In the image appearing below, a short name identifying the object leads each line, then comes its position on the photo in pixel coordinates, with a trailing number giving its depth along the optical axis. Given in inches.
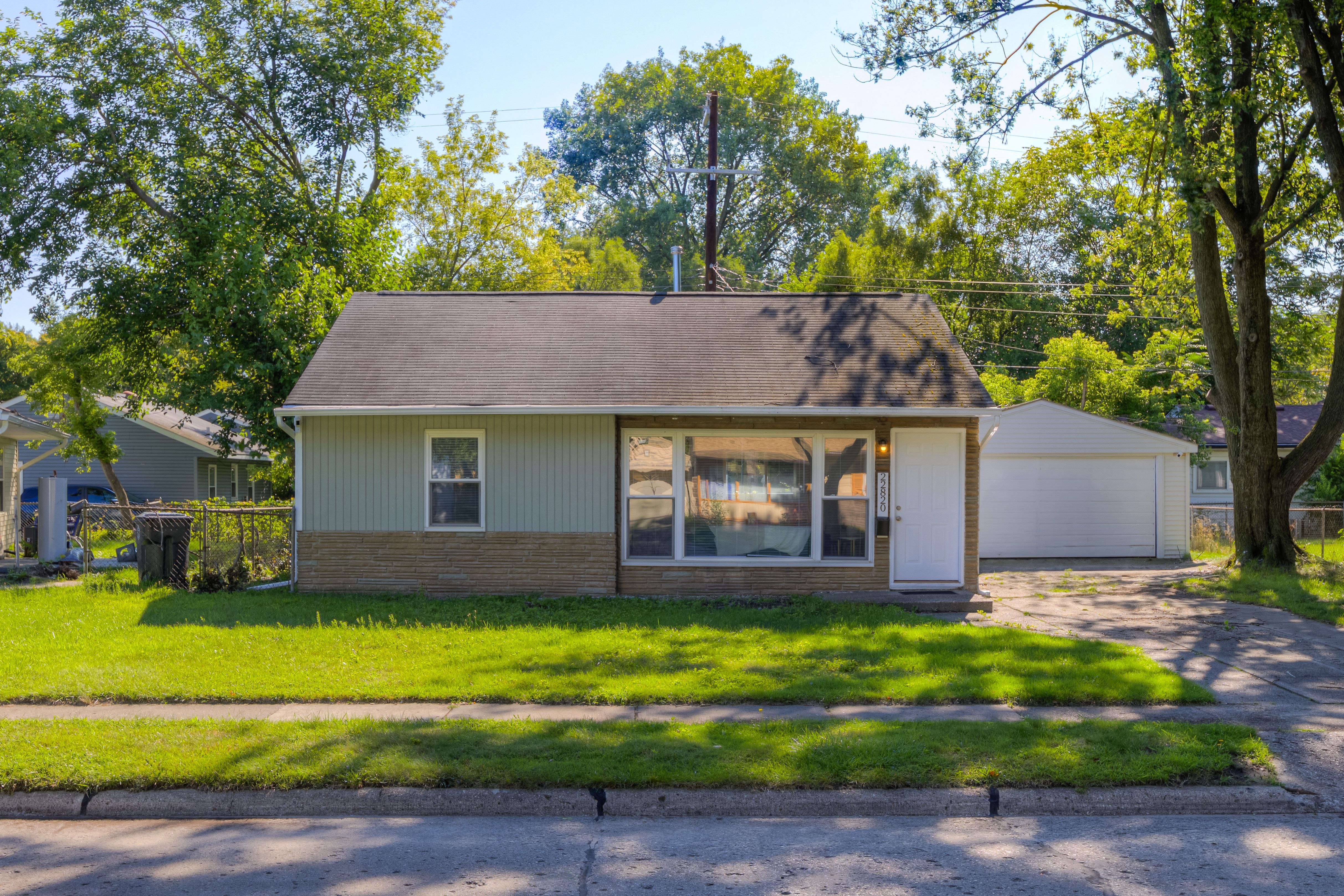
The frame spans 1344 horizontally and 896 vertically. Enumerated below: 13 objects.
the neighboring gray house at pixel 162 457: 1290.6
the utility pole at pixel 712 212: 870.4
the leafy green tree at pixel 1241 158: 629.9
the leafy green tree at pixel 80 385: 959.0
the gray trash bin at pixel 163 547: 598.2
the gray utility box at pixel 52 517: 695.7
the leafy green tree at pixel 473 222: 1316.4
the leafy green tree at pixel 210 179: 847.1
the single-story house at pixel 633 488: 569.6
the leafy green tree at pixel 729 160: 1828.2
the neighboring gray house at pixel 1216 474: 1267.2
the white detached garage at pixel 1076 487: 882.1
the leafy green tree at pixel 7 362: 1638.8
